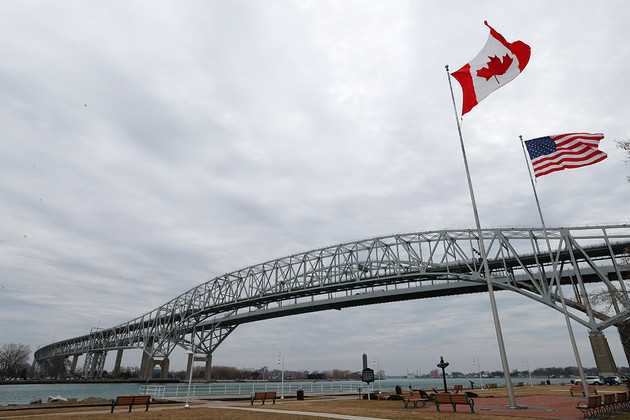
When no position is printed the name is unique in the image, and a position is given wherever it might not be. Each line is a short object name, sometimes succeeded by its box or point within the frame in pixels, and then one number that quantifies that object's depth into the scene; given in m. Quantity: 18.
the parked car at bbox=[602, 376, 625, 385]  39.69
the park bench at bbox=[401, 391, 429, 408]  18.47
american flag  18.41
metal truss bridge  46.84
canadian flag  15.44
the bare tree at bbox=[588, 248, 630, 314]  21.11
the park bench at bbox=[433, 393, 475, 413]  15.66
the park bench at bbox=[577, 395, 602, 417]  12.89
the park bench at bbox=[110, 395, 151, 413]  18.65
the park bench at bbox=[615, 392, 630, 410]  15.09
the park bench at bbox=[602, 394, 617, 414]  13.97
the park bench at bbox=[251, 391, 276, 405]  25.63
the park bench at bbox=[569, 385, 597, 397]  26.24
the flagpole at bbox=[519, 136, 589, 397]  19.27
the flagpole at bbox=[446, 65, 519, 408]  15.55
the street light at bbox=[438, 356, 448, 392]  30.02
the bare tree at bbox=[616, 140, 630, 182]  16.38
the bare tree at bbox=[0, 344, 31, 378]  114.56
